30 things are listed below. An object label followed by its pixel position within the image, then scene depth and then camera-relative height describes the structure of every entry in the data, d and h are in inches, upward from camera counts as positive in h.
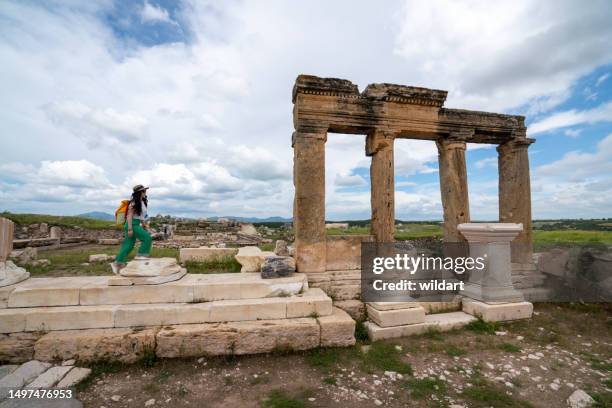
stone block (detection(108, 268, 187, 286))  179.0 -40.4
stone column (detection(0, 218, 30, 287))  181.6 -31.8
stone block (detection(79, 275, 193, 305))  174.2 -47.9
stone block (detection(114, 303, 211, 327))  166.1 -57.9
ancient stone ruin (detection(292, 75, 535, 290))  233.0 +67.6
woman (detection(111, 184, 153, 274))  199.5 -8.7
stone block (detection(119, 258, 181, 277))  183.2 -33.6
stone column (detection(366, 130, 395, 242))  250.5 +30.0
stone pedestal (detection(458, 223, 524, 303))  229.3 -35.6
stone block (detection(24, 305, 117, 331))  159.3 -58.3
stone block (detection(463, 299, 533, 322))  216.1 -69.3
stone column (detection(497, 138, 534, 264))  290.2 +29.6
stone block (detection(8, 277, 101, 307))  168.6 -47.6
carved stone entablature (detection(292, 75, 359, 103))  233.1 +112.4
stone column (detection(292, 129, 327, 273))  231.1 +15.5
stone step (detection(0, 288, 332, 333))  159.3 -57.1
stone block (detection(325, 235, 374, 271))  243.8 -27.8
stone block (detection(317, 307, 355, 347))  169.6 -68.0
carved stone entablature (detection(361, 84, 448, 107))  250.2 +114.7
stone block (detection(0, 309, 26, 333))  155.9 -58.7
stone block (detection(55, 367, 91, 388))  133.4 -78.4
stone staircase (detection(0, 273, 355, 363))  153.2 -61.2
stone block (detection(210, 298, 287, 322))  173.3 -56.7
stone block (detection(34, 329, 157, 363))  150.9 -69.7
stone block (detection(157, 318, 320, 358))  156.4 -67.9
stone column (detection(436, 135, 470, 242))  270.7 +34.7
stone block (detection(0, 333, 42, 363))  151.6 -71.1
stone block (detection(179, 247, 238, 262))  275.4 -35.0
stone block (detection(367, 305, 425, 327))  190.1 -65.7
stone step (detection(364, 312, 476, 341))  187.0 -73.8
